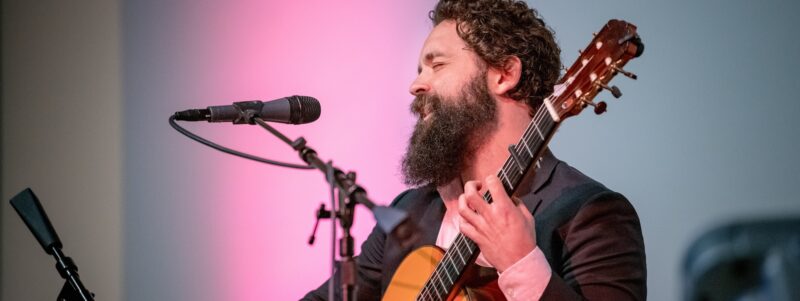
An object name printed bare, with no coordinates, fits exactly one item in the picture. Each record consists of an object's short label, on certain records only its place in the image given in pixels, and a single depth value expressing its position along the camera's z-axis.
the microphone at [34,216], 4.78
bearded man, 4.54
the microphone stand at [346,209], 4.34
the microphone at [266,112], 4.56
